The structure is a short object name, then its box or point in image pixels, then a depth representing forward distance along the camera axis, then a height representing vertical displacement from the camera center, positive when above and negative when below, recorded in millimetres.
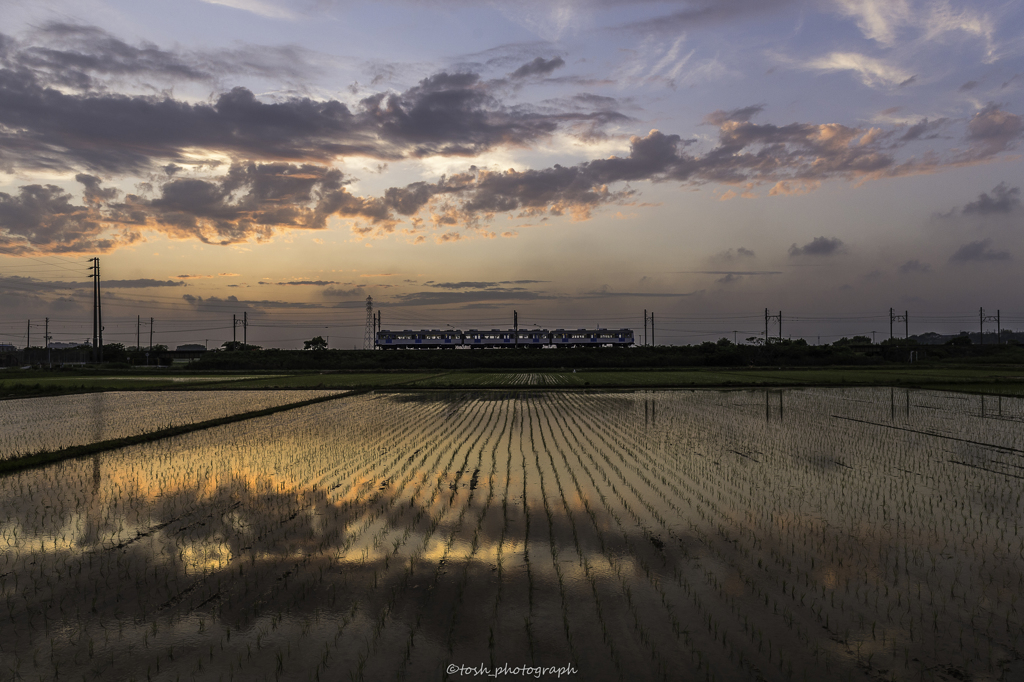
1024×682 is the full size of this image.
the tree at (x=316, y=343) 92781 +1931
